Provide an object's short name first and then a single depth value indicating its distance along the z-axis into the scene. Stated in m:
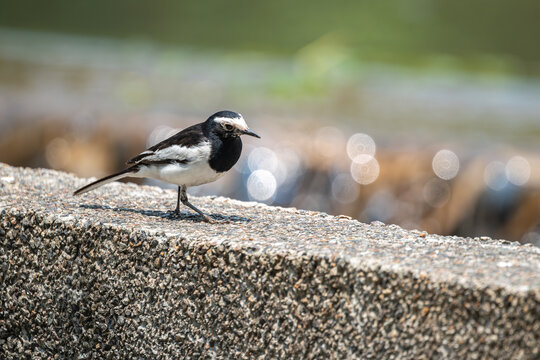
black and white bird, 8.34
